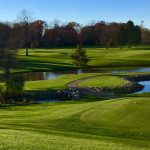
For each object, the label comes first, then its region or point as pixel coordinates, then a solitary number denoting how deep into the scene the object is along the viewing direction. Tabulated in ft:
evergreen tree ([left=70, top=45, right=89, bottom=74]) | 278.05
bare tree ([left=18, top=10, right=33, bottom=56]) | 508.12
